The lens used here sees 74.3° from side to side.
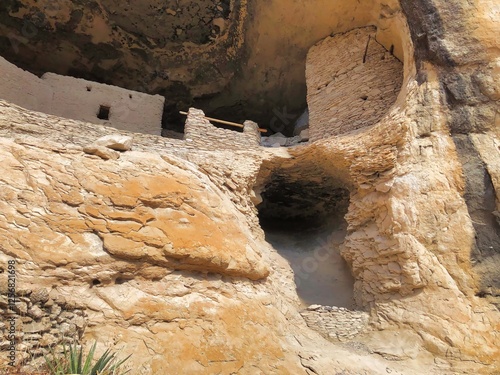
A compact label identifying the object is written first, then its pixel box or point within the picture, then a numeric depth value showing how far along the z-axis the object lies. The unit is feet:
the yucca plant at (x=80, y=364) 9.33
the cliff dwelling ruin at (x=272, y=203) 12.32
